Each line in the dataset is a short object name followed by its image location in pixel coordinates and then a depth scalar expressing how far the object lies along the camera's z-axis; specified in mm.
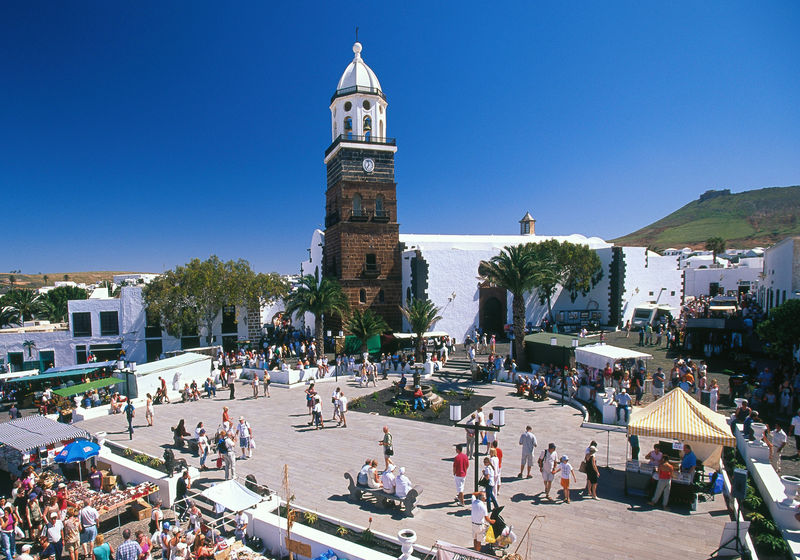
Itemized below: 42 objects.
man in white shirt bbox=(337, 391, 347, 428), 16422
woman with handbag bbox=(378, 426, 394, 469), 11500
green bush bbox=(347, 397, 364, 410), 19141
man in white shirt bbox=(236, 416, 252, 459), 13828
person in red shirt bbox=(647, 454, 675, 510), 9781
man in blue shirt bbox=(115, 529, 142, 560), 8984
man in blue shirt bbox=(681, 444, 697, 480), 9867
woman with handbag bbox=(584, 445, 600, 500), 10195
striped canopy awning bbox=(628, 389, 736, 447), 10133
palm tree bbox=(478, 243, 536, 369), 22109
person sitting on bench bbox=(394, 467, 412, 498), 10039
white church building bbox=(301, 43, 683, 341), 31391
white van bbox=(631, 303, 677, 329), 34475
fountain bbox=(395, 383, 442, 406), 18641
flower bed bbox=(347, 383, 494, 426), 17484
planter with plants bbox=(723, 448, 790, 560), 7816
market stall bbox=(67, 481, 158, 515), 11447
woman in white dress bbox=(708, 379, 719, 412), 14758
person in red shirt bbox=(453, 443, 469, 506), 10219
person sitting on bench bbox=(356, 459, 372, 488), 10867
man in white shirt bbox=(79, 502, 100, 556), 10577
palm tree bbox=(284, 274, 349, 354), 26156
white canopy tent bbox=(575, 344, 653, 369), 17047
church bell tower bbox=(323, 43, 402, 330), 31188
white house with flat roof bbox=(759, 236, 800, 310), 20938
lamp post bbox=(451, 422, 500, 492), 10234
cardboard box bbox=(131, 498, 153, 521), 11977
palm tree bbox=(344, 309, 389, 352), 26000
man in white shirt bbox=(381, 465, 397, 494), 10289
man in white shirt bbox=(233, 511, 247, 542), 10023
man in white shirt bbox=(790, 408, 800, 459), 12383
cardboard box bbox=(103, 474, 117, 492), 13125
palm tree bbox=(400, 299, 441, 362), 25531
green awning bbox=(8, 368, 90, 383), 23547
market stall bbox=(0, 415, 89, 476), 13931
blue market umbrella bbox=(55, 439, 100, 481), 12828
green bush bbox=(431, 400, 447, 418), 17631
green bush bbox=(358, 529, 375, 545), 8947
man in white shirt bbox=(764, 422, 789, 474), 11070
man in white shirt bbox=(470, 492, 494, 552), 8500
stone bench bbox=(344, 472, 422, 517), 9961
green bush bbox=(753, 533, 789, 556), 7805
